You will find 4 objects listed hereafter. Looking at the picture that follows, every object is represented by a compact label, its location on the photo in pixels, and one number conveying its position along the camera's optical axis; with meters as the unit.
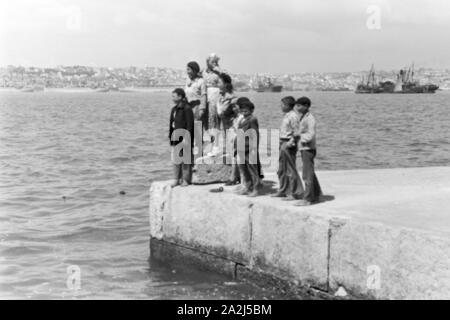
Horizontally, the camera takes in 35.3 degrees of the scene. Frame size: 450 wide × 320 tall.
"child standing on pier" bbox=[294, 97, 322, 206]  9.88
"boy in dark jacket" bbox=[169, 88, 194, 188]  11.55
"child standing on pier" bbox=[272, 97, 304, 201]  10.22
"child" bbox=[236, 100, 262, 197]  10.84
